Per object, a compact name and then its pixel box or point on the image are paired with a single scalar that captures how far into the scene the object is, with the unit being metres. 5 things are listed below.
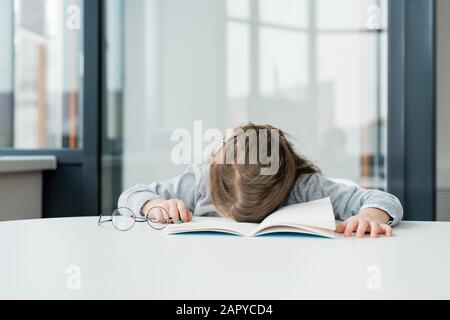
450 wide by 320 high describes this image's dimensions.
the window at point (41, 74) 1.90
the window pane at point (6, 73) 1.89
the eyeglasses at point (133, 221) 0.98
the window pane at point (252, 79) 1.82
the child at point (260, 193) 1.00
